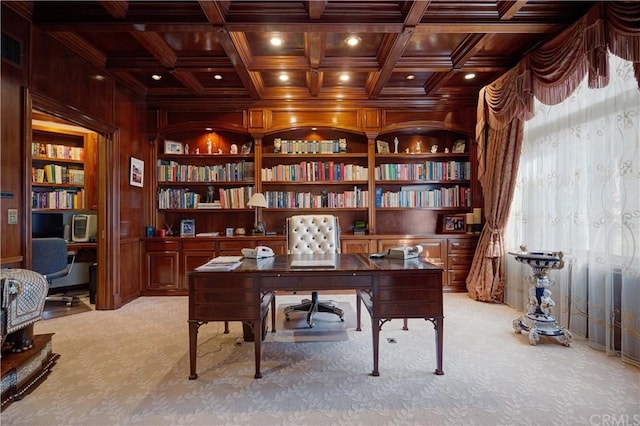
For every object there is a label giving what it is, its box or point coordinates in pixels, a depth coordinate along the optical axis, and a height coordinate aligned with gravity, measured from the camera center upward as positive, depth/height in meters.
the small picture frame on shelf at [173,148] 4.70 +0.96
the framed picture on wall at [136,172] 4.16 +0.52
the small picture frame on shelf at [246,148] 4.78 +0.96
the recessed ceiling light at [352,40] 3.18 +1.77
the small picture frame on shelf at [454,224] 4.73 -0.19
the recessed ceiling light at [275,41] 3.20 +1.77
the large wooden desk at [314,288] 2.15 -0.55
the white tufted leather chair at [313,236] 3.30 -0.27
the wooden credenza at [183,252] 4.40 -0.58
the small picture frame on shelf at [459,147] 4.77 +1.00
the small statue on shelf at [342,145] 4.76 +1.01
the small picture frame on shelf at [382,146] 4.89 +1.02
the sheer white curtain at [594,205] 2.29 +0.06
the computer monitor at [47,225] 4.50 -0.22
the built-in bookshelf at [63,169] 4.53 +0.61
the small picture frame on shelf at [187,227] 4.67 -0.25
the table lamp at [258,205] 4.31 +0.08
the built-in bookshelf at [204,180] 4.66 +0.46
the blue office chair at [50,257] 3.57 -0.56
